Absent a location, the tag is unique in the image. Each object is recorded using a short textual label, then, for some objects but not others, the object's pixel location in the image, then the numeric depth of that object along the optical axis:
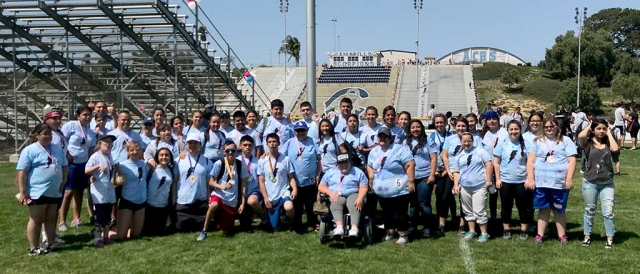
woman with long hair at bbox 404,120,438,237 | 7.39
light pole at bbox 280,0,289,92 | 63.32
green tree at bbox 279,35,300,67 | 86.12
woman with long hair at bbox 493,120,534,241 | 7.05
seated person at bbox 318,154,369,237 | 6.92
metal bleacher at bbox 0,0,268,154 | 16.62
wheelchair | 7.00
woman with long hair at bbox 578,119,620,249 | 6.70
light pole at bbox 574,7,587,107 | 50.82
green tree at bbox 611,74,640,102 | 51.94
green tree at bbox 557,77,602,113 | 50.84
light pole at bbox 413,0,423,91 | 63.08
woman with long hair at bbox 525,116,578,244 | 6.75
